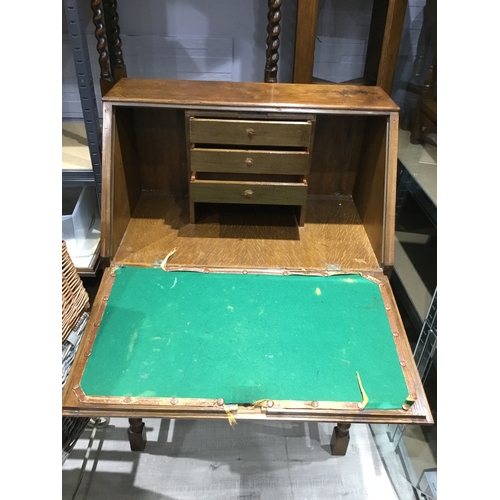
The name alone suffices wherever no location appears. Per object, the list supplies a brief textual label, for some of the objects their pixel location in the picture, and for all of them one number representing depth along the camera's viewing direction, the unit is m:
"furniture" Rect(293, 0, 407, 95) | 1.55
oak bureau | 0.95
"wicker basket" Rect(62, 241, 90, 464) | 1.09
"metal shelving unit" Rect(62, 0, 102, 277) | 1.31
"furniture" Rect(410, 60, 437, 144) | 1.64
